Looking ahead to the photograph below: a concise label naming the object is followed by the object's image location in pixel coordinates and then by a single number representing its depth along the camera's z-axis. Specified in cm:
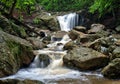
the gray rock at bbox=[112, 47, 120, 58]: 825
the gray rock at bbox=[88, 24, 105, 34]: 1410
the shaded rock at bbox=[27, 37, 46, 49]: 1108
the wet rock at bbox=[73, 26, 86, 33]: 1461
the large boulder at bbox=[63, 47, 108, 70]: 830
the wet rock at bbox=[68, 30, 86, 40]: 1317
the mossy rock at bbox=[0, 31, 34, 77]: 750
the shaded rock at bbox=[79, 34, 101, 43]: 1190
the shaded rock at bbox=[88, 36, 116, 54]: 928
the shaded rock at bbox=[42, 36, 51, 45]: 1271
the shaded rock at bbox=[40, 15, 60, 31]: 1715
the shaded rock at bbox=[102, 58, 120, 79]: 742
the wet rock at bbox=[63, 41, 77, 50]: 1077
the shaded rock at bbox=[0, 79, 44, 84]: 577
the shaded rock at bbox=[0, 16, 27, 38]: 1088
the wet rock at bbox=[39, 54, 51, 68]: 900
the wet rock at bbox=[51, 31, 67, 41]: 1385
